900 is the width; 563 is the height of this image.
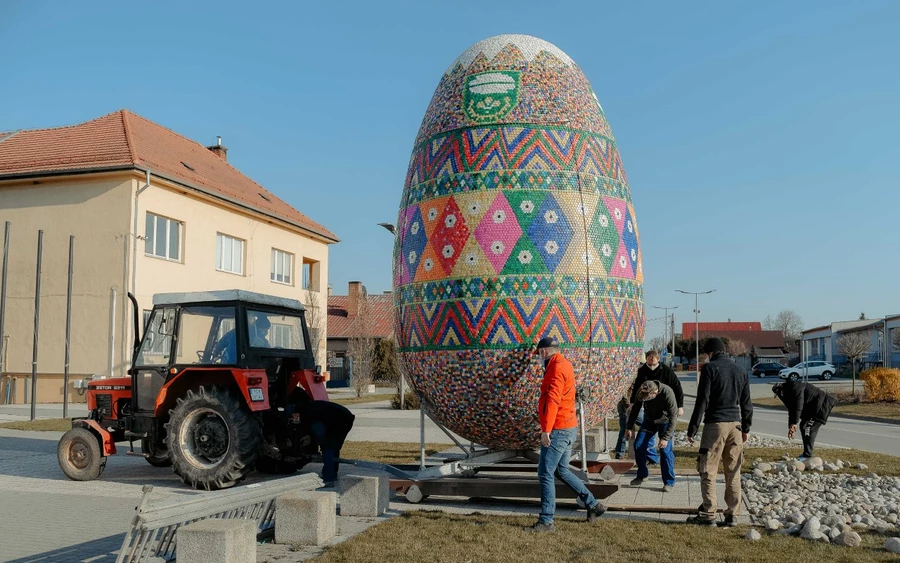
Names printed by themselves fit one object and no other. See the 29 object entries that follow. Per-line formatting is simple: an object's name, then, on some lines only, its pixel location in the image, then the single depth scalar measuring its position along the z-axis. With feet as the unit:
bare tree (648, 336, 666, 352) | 296.51
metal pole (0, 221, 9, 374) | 67.48
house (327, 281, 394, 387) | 172.65
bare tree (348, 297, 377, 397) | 123.54
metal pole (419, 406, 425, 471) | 30.35
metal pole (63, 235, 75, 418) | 68.95
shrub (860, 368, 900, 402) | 99.81
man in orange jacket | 23.95
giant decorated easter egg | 26.35
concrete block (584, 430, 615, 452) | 40.19
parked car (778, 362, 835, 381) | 188.24
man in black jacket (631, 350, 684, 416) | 36.35
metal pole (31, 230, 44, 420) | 65.72
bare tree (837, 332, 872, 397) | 151.33
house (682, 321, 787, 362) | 355.44
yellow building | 82.48
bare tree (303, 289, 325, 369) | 116.06
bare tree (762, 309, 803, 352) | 386.20
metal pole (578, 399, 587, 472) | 26.66
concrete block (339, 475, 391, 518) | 26.53
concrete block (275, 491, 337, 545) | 22.71
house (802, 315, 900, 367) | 212.02
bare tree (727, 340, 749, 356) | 297.94
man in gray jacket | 32.83
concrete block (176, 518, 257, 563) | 18.24
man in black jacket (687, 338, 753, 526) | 25.84
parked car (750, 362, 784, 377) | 216.13
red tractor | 32.96
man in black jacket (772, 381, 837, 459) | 41.83
